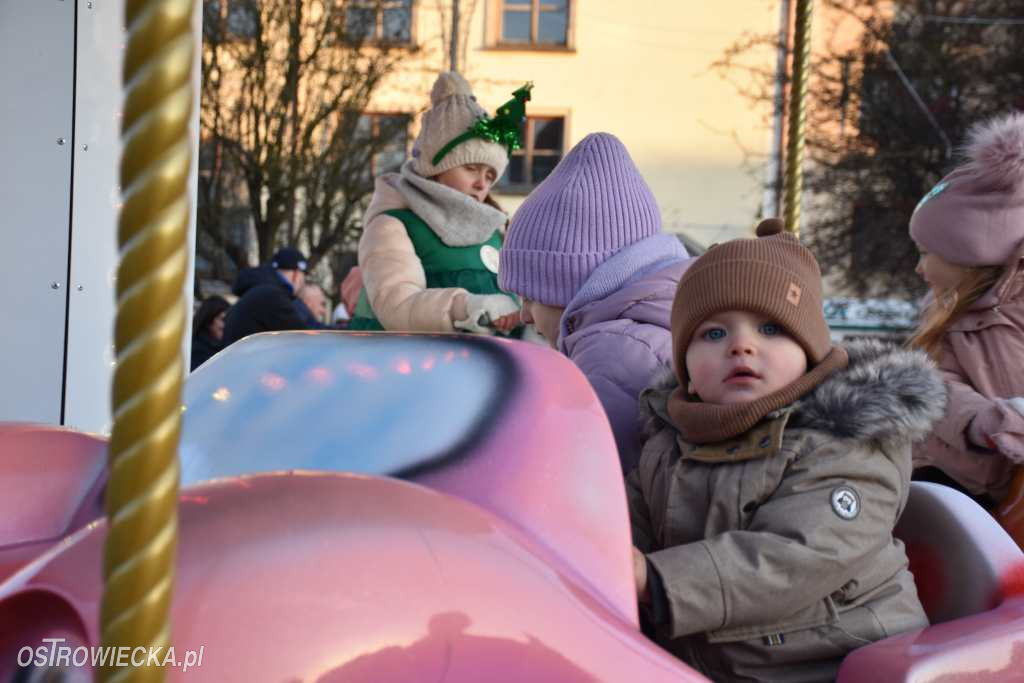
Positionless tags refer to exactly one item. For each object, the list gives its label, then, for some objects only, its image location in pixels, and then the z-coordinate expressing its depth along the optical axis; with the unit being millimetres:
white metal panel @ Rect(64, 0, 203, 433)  3387
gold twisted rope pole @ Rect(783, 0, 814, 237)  2965
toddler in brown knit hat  1573
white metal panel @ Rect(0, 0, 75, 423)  3350
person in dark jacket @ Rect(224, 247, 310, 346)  5727
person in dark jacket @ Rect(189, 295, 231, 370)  6412
